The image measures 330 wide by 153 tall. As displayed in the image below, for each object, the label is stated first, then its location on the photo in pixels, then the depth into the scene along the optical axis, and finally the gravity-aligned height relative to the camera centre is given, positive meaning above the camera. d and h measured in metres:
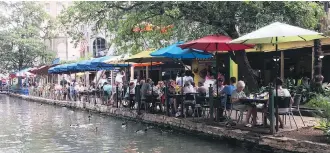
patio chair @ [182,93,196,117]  12.25 -0.91
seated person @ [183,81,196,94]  12.77 -0.59
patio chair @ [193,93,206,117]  12.01 -0.90
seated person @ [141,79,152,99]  14.76 -0.67
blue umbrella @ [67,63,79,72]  22.69 +0.30
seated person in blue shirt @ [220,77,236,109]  11.32 -0.60
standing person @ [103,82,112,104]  19.17 -0.94
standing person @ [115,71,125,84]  23.31 -0.39
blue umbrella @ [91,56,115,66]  19.61 +0.54
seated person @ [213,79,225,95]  12.63 -0.54
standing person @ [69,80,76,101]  25.51 -1.29
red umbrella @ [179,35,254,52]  10.80 +0.74
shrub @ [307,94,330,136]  8.27 -0.88
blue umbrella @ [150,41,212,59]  12.60 +0.59
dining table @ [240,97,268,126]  9.61 -0.76
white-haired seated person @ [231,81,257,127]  10.15 -0.86
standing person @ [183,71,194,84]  16.34 -0.31
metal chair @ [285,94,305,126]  10.09 -0.81
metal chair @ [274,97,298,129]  9.39 -0.84
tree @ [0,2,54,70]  41.44 +4.20
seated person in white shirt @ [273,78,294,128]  9.70 -0.55
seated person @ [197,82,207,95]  12.33 -0.61
